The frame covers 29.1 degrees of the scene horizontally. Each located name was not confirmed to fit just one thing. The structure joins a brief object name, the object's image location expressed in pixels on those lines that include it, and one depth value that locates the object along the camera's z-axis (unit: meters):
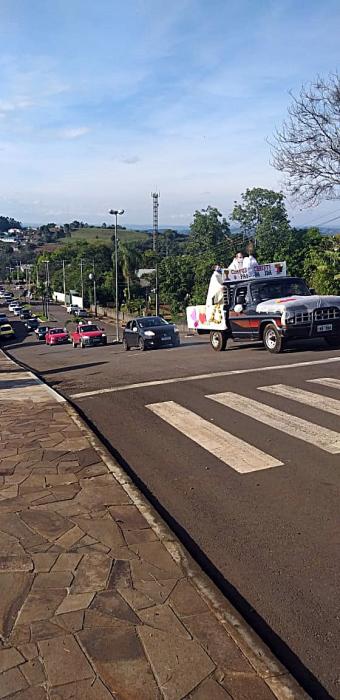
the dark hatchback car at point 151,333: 22.56
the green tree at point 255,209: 63.84
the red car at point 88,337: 33.84
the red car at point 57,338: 40.64
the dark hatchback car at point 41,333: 48.56
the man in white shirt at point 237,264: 17.91
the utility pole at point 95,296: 84.06
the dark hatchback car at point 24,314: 76.28
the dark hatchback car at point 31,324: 62.25
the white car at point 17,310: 86.84
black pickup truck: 14.77
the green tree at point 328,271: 27.25
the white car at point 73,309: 84.09
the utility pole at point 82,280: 92.81
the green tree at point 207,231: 68.88
